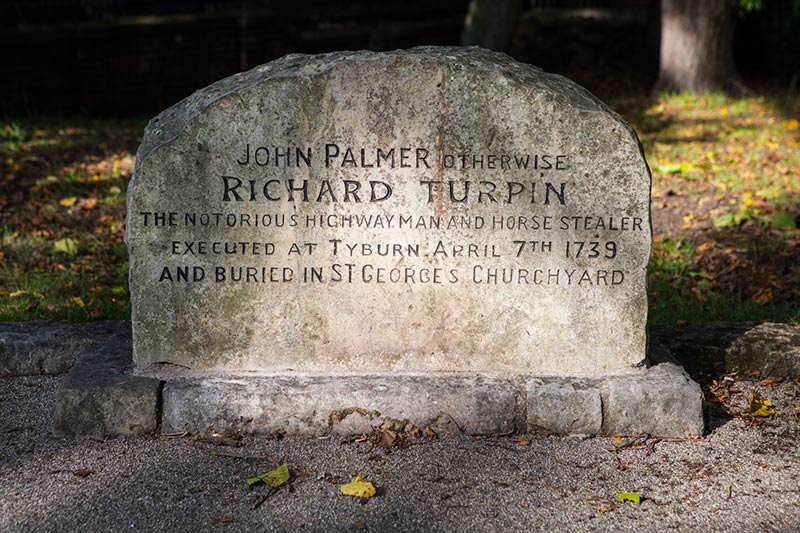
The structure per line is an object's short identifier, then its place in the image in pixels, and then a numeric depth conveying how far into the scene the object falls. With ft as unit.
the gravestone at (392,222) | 11.60
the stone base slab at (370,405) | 11.70
